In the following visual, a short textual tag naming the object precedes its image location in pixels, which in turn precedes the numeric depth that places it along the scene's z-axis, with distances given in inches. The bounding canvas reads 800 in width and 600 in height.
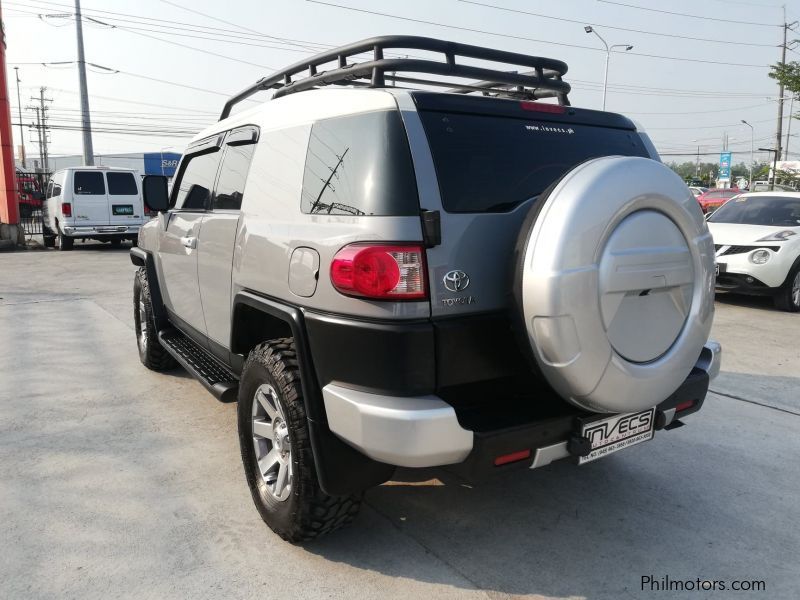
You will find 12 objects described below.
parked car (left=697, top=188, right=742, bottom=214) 1059.5
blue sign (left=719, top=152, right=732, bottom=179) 2539.4
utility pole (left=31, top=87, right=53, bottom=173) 2552.7
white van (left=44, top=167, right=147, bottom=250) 597.6
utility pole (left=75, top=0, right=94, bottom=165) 930.7
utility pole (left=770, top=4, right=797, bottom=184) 1488.7
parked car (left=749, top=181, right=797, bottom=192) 1062.4
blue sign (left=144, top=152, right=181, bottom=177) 2177.7
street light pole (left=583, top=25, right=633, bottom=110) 1137.4
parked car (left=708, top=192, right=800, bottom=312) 308.0
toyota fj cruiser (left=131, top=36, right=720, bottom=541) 86.1
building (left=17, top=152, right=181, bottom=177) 2174.0
